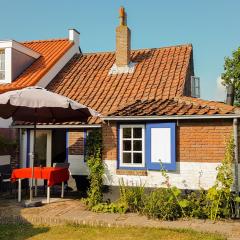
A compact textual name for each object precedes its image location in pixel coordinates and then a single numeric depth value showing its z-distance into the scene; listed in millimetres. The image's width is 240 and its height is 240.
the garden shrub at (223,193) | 9703
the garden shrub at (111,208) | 10579
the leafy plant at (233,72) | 31094
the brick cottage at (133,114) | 10867
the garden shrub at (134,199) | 10620
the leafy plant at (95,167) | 11375
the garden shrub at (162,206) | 9805
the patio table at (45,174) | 11383
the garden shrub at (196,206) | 9883
